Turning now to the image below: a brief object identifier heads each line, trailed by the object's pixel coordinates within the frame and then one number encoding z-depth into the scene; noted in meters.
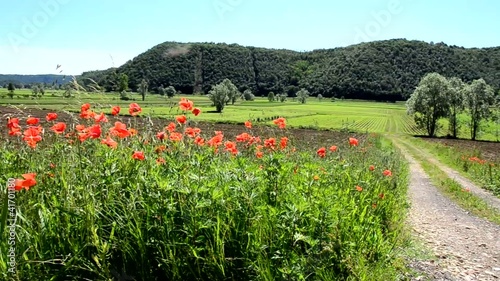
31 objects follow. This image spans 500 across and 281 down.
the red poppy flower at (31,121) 4.68
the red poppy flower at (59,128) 4.24
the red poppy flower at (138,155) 3.66
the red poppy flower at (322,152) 6.73
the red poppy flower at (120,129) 3.84
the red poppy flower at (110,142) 3.77
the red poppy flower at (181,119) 4.77
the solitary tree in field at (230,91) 86.54
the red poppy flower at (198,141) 5.50
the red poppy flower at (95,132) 3.64
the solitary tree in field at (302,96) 130.27
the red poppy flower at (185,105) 4.81
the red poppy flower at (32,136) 4.18
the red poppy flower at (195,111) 5.00
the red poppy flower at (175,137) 4.65
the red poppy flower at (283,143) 6.31
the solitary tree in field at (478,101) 61.28
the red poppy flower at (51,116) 4.77
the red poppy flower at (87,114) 4.41
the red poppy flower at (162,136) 4.78
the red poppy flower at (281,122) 6.14
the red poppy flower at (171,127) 5.60
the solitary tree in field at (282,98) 135.46
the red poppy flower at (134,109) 4.96
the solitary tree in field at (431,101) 63.47
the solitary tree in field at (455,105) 63.47
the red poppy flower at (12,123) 4.77
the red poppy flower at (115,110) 4.63
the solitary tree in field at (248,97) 118.14
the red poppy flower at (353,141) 6.81
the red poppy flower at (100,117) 4.15
